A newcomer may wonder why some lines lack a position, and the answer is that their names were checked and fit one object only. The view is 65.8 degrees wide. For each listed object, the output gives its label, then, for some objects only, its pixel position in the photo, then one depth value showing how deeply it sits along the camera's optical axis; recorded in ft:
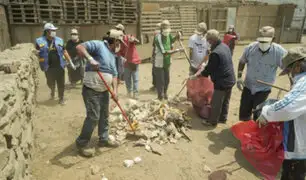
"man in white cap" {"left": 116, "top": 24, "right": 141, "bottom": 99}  20.15
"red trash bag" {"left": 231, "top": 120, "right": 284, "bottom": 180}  10.98
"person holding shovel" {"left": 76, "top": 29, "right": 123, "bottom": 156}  11.35
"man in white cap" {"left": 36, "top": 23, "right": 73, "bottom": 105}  18.01
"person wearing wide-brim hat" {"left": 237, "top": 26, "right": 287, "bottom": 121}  13.54
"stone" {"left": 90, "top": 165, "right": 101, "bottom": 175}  11.26
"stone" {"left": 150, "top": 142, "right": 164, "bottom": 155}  13.05
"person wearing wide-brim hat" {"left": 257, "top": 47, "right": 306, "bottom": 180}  7.56
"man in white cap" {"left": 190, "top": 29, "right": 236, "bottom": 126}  14.58
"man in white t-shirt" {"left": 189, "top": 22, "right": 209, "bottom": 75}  18.99
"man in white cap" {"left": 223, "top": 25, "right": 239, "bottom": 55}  31.94
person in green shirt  19.10
